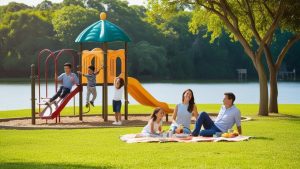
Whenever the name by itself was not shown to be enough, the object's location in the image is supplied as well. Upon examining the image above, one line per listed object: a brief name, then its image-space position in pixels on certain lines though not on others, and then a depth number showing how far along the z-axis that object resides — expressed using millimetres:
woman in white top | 14970
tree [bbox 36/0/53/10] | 108906
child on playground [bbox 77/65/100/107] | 21531
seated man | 14445
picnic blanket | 13640
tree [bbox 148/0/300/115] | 25281
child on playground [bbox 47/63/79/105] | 21281
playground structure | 21234
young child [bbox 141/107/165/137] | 14391
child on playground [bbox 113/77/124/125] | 20016
